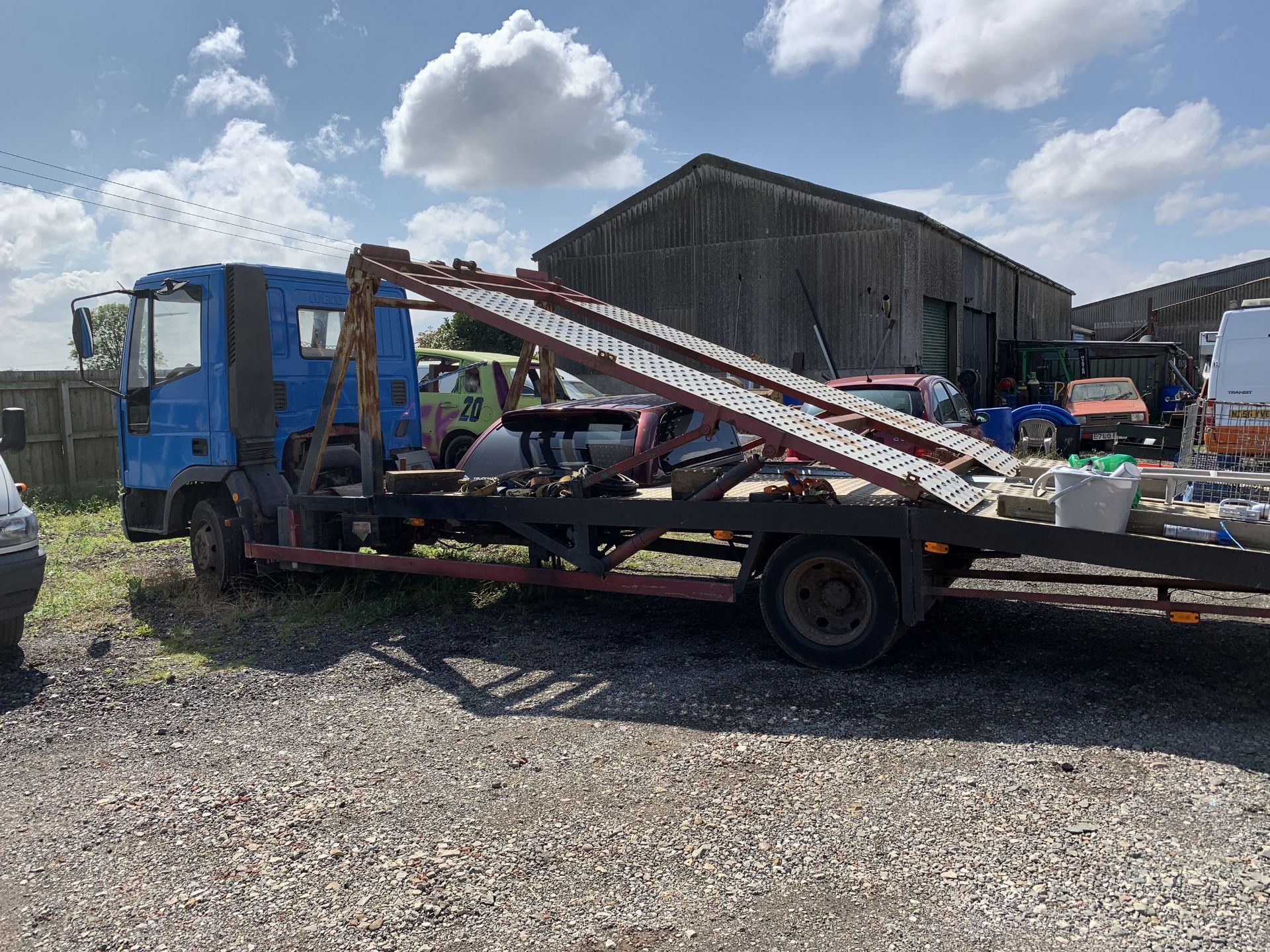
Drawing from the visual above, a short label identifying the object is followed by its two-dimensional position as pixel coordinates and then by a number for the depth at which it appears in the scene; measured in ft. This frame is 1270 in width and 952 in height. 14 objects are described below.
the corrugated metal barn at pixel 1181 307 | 126.93
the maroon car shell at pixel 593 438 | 22.21
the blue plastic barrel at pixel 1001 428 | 43.01
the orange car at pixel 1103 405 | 55.57
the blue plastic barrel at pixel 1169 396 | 75.72
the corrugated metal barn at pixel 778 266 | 70.18
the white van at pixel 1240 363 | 30.40
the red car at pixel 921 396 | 30.22
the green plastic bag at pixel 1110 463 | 15.58
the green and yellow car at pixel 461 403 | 43.62
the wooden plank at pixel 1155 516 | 14.12
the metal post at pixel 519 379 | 25.94
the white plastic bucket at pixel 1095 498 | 14.58
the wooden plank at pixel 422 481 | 21.62
